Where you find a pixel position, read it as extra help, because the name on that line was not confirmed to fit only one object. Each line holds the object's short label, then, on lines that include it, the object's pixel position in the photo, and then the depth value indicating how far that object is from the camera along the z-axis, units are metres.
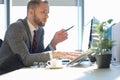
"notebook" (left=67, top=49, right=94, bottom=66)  1.81
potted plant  1.69
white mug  1.81
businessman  2.12
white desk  1.31
